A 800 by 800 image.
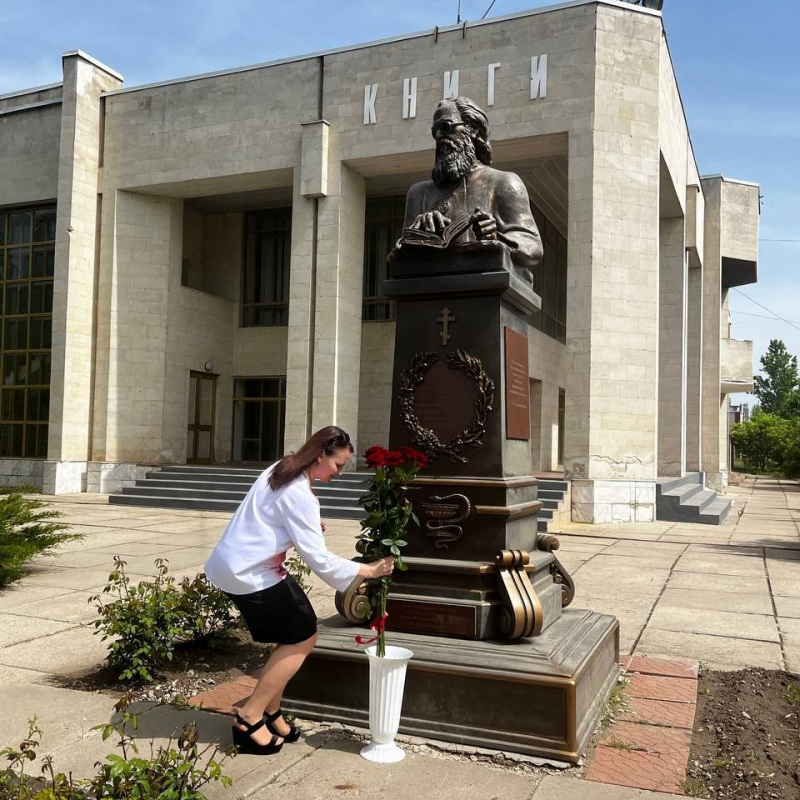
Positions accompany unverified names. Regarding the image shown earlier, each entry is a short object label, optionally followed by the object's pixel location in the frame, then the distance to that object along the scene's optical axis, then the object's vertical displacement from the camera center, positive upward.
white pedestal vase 3.93 -1.30
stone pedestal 4.85 -0.01
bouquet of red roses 4.24 -0.40
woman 3.92 -0.65
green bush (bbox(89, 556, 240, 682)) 5.14 -1.27
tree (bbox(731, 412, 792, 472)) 50.62 +0.21
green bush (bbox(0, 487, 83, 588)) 7.82 -1.12
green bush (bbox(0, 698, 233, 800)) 2.78 -1.23
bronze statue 5.30 +1.66
